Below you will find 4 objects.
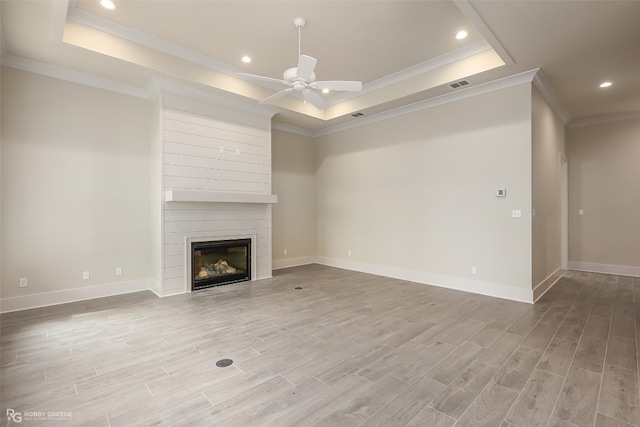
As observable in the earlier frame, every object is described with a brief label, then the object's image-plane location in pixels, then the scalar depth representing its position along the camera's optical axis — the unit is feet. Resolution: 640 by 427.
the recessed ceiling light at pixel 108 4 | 10.60
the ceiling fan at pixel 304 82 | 10.73
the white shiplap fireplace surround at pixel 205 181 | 14.96
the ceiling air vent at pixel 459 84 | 14.43
